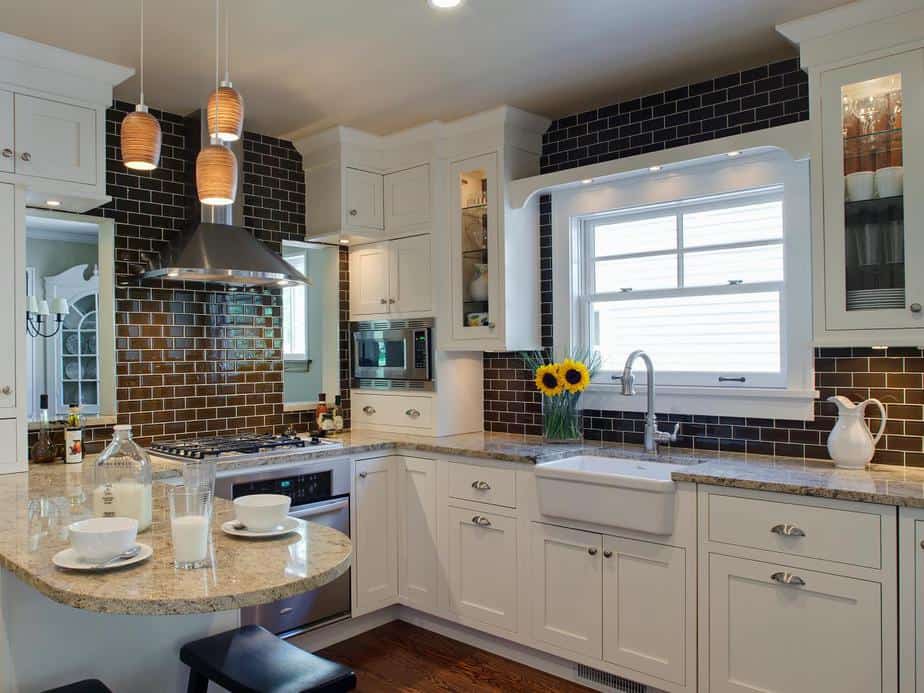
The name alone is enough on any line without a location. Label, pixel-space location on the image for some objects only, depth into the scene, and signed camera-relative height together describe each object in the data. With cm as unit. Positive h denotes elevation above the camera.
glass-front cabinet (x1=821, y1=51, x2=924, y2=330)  249 +56
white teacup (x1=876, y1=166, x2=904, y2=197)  253 +59
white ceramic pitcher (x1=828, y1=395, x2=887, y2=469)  272 -32
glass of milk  153 -36
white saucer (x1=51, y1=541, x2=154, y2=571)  151 -43
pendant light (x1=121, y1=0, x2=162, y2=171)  188 +56
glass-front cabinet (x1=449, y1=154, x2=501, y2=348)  372 +54
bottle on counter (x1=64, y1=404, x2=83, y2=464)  305 -36
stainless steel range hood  323 +46
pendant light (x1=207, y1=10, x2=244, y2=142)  189 +63
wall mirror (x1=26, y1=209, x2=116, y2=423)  430 +27
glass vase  353 -33
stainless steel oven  314 -69
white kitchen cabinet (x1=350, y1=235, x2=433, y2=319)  395 +42
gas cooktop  321 -42
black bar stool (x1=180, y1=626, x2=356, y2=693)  174 -77
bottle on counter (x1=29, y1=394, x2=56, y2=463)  309 -38
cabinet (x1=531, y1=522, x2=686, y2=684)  272 -98
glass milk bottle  178 -31
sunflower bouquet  344 -19
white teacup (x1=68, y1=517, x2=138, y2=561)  151 -38
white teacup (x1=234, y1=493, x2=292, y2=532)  176 -38
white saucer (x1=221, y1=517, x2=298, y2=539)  175 -43
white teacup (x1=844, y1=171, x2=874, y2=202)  260 +59
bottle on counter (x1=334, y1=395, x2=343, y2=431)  428 -31
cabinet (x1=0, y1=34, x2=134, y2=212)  280 +94
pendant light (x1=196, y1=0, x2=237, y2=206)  188 +47
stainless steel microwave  395 +0
